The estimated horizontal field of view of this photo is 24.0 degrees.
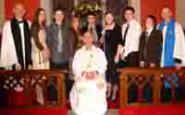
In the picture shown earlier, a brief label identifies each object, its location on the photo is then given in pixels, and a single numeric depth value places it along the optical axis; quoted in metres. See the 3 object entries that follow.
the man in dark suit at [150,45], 6.62
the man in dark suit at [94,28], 6.84
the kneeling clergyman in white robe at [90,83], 5.80
